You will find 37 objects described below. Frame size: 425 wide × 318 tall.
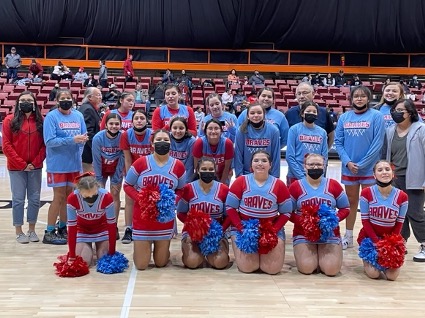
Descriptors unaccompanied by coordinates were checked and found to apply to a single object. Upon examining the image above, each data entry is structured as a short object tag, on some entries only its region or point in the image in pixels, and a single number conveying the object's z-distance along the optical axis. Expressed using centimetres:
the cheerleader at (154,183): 396
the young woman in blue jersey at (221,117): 470
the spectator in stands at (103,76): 1520
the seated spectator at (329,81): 1652
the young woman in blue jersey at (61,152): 446
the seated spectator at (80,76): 1556
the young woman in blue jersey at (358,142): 443
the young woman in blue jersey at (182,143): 437
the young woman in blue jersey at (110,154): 469
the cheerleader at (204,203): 401
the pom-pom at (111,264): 382
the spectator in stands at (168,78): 1572
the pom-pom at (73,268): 374
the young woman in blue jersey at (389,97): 461
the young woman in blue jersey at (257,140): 446
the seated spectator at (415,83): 1650
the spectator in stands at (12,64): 1574
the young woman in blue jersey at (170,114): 480
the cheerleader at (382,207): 391
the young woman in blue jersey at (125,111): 496
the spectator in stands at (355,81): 1647
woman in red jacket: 452
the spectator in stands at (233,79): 1561
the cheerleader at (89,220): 387
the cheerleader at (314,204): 393
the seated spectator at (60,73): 1577
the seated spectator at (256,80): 1565
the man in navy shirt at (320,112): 475
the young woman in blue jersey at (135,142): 457
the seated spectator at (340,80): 1659
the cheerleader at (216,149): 446
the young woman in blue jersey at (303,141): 444
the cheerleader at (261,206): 393
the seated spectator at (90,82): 1494
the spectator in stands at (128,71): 1612
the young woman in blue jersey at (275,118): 474
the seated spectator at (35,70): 1579
